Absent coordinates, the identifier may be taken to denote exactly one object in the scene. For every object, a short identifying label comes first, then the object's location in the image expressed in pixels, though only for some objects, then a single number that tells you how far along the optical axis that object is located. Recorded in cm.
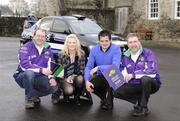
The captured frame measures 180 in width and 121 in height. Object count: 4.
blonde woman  512
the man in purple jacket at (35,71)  499
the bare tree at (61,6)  2417
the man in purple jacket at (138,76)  472
